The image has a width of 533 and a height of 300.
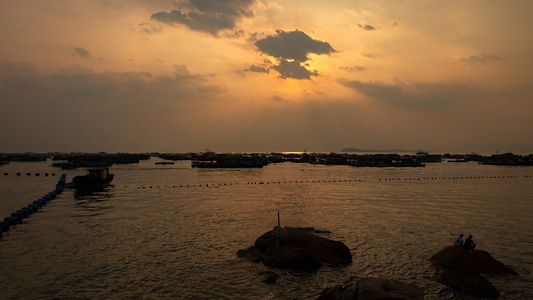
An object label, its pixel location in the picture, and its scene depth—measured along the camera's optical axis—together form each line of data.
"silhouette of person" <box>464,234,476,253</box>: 20.72
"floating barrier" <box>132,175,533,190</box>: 67.69
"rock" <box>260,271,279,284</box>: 18.58
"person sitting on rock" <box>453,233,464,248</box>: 21.12
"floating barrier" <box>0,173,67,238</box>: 30.27
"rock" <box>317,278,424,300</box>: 13.56
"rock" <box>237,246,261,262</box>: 22.06
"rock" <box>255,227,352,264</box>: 21.56
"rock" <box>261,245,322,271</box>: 20.30
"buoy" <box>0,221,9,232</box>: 29.32
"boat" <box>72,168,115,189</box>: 60.66
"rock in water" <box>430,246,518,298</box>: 17.03
